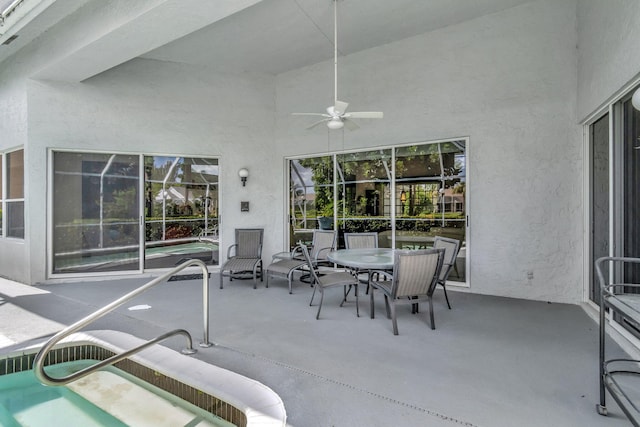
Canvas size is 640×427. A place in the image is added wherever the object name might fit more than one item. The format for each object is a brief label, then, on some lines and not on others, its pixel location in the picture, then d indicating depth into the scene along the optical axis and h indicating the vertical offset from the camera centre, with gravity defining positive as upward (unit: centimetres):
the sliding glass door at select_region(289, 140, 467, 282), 539 +34
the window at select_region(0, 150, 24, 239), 599 +35
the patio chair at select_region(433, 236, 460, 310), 431 -56
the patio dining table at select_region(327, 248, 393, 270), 374 -57
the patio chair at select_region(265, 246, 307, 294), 531 -89
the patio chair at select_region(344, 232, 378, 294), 537 -45
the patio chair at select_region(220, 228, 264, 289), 646 -66
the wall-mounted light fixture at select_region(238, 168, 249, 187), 679 +79
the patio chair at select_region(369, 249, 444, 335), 347 -70
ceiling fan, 400 +121
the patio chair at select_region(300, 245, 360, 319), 407 -85
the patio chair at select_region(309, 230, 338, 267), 581 -56
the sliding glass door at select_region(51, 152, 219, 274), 589 +4
